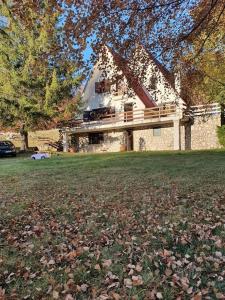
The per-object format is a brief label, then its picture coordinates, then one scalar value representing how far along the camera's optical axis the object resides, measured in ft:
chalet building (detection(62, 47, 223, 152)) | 63.66
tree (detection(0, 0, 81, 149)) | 63.78
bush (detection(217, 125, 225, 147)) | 59.76
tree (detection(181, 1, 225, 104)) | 28.76
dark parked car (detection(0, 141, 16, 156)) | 61.92
